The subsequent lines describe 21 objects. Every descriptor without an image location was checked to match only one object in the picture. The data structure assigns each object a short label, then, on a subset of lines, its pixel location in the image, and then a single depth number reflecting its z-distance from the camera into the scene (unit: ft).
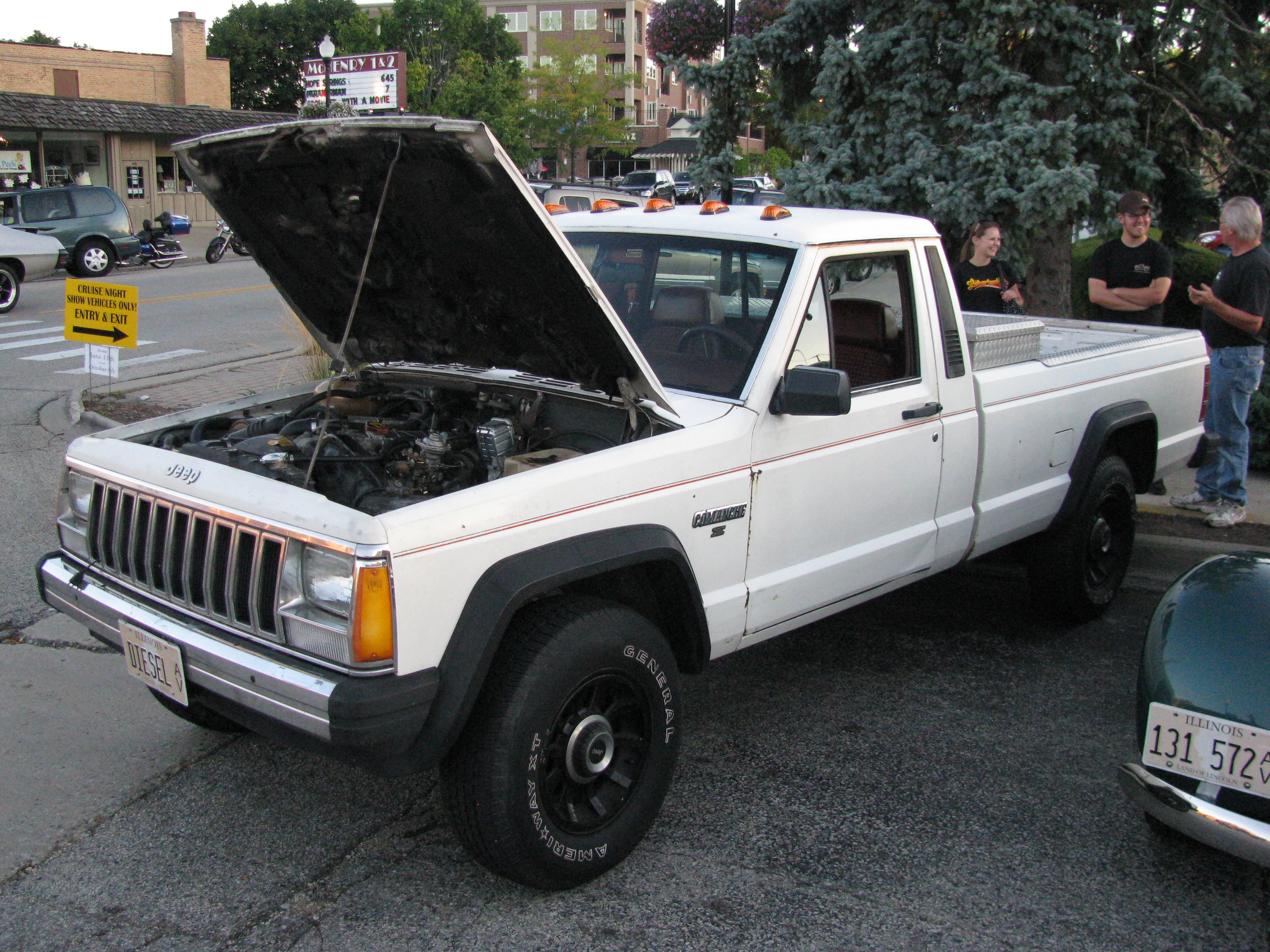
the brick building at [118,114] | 104.06
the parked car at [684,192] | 43.39
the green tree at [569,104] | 157.89
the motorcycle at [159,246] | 74.64
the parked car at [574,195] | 57.00
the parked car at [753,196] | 81.99
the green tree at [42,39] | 227.81
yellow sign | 28.17
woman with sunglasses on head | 24.14
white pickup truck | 9.63
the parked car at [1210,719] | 9.47
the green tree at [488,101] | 130.11
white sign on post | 29.09
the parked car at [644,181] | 127.75
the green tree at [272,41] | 201.67
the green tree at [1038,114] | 28.14
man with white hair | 21.13
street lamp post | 80.12
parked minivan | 63.72
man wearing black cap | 23.68
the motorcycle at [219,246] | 82.02
